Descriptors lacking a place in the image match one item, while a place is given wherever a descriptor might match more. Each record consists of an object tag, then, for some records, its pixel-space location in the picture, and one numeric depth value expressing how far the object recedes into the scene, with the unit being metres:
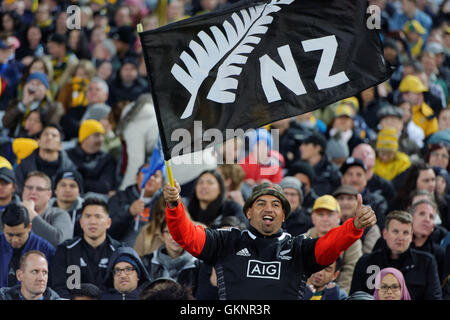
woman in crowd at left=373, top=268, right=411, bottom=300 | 16.47
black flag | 13.32
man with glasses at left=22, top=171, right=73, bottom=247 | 19.06
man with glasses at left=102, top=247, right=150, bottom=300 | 17.02
